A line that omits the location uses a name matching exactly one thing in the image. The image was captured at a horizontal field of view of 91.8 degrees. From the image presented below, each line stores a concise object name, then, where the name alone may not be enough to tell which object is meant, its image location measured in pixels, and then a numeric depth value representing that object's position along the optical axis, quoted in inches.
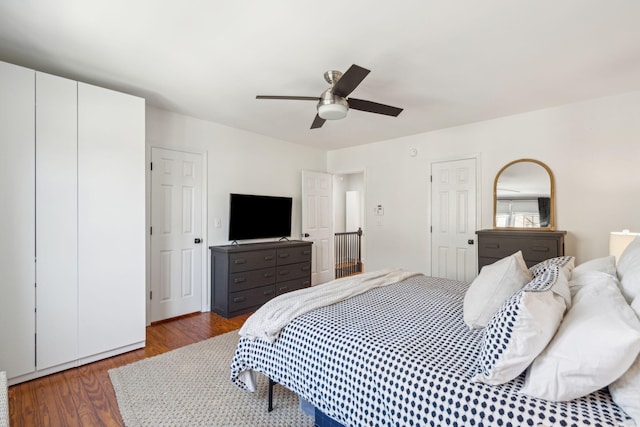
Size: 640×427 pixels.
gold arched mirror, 137.1
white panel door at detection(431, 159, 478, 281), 159.6
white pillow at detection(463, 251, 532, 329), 61.9
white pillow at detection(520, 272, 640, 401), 37.5
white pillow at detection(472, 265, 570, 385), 43.3
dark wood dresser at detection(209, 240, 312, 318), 149.0
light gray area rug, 74.9
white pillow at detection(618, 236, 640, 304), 53.2
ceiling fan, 86.8
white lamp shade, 87.2
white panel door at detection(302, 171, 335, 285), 206.2
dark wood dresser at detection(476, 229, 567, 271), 122.0
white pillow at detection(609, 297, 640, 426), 36.7
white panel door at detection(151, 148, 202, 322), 141.2
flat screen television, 164.6
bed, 41.3
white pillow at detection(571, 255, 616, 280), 68.8
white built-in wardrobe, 89.1
